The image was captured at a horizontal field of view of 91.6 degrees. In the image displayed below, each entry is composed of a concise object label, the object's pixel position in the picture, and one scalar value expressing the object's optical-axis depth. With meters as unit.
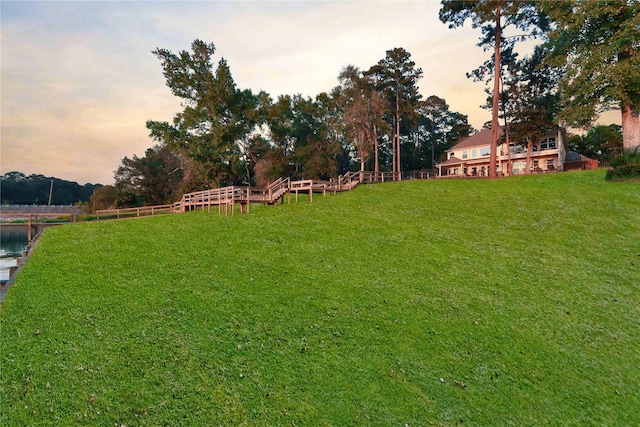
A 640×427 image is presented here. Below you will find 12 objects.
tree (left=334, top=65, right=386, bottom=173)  37.69
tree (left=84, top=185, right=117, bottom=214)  41.84
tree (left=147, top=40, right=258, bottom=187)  33.09
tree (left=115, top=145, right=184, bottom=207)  40.62
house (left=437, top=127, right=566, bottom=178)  40.09
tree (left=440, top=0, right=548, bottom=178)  25.02
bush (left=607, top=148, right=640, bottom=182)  20.50
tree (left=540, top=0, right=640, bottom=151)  20.03
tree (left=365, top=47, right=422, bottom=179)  43.16
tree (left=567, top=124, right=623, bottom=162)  49.54
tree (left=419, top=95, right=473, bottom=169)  65.38
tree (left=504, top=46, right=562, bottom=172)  33.94
